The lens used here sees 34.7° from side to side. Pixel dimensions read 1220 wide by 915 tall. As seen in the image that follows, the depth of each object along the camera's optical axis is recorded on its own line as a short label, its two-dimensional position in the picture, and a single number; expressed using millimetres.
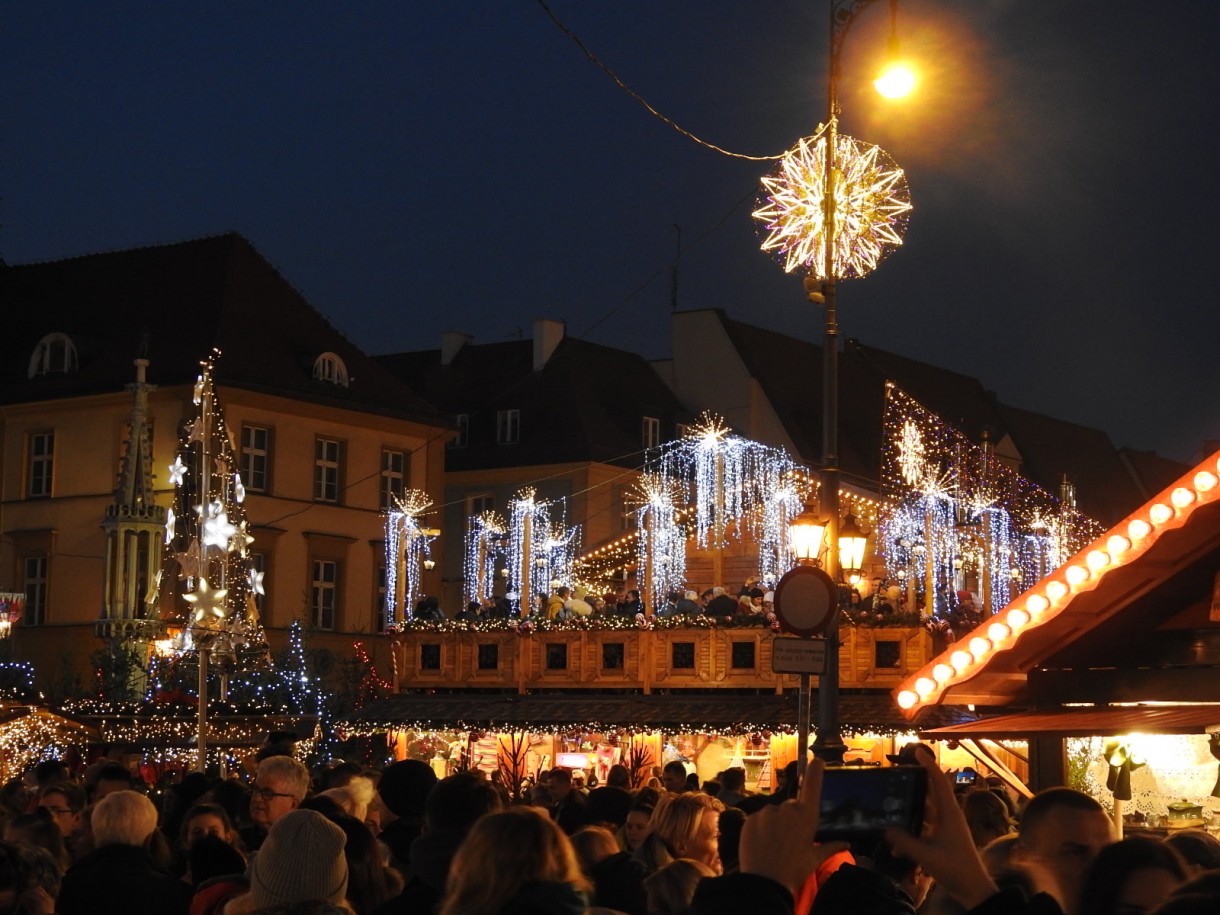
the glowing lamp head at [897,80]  16422
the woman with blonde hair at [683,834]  8297
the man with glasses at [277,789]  8922
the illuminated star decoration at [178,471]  24266
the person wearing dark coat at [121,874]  7570
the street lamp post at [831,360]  16766
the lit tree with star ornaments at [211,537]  22688
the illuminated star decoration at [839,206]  18828
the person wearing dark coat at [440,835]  6230
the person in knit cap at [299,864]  5699
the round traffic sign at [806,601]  14445
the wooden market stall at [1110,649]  9969
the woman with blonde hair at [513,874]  5020
